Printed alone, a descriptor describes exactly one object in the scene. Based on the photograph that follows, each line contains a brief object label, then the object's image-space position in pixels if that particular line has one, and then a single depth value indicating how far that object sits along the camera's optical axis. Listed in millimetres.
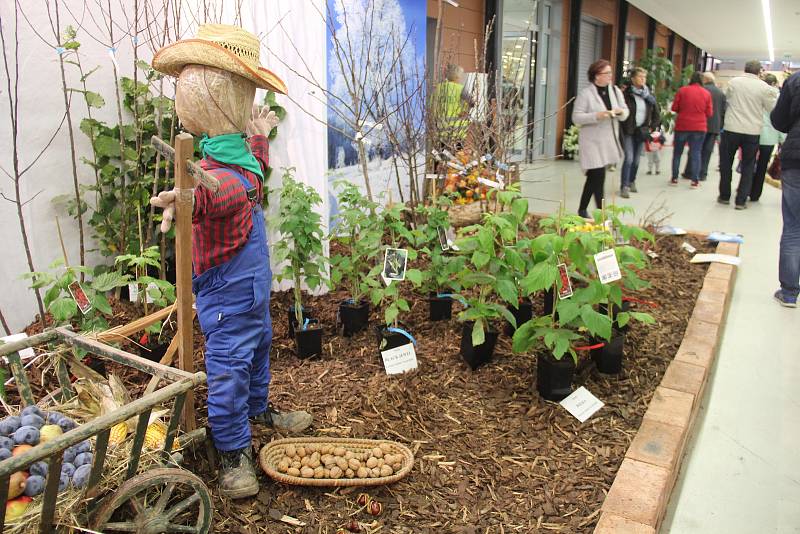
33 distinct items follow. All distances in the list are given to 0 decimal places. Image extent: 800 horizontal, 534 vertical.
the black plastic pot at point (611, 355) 3260
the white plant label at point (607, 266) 2908
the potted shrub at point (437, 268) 3513
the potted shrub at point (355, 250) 3314
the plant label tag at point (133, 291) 3165
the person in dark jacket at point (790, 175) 4262
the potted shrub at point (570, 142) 12898
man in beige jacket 7297
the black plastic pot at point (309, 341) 3273
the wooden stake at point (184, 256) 1856
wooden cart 1499
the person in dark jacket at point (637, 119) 8188
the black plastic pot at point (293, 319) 3396
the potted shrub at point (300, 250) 3133
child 10647
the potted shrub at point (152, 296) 2817
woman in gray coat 6480
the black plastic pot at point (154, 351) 2945
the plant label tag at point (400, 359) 3121
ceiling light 14201
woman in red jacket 8859
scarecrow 2025
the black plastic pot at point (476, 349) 3241
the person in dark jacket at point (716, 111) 9562
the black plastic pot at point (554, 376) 2957
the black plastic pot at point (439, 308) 3805
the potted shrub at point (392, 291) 3125
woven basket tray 2184
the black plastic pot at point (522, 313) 3705
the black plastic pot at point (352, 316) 3539
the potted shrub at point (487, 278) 3029
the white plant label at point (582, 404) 2930
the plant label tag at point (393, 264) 3127
